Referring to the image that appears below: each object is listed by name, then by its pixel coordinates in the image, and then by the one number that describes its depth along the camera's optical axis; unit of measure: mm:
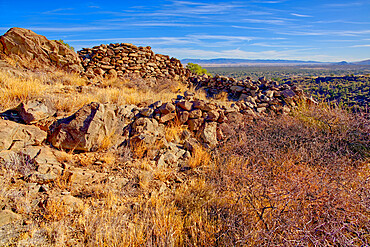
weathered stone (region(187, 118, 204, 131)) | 5795
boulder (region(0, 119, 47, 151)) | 3584
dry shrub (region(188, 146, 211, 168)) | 4465
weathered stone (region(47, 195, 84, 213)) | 2752
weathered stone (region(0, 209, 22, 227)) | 2457
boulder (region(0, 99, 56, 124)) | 4387
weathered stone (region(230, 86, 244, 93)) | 9977
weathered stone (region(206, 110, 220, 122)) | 5836
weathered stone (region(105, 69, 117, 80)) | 10414
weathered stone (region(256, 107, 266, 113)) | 7287
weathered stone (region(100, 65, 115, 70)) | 10781
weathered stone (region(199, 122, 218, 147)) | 5324
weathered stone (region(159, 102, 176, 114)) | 5723
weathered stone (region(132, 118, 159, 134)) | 5086
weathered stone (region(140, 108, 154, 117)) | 5609
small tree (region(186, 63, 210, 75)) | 19580
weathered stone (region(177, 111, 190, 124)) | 5836
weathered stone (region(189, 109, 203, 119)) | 5863
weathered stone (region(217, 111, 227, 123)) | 6035
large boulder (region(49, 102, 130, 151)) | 4184
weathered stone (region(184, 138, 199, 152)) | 4902
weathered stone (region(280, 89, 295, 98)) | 8120
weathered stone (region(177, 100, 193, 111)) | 5950
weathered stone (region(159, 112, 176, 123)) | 5680
